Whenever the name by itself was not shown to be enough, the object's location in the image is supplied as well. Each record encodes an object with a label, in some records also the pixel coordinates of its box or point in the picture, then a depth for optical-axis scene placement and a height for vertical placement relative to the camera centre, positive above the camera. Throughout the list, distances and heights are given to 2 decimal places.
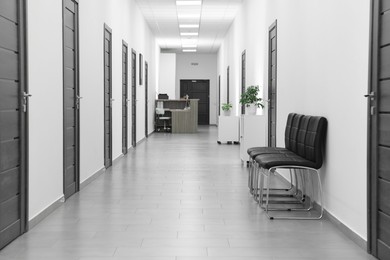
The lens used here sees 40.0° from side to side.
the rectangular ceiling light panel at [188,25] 15.71 +2.43
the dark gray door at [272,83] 7.70 +0.37
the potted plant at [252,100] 8.52 +0.13
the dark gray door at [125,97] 10.31 +0.21
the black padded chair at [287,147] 5.53 -0.41
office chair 18.02 -0.29
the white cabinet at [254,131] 8.14 -0.35
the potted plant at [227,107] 13.81 +0.02
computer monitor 18.94 +0.41
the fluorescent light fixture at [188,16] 13.92 +2.41
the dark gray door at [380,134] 3.28 -0.16
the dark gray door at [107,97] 8.09 +0.17
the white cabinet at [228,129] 13.11 -0.52
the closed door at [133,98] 11.91 +0.21
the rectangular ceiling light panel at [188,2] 12.16 +2.40
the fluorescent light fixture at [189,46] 21.02 +2.46
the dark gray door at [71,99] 5.61 +0.09
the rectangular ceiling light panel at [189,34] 17.73 +2.44
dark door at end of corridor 23.91 +0.84
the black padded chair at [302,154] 4.72 -0.45
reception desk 17.59 -0.37
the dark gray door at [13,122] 3.64 -0.11
